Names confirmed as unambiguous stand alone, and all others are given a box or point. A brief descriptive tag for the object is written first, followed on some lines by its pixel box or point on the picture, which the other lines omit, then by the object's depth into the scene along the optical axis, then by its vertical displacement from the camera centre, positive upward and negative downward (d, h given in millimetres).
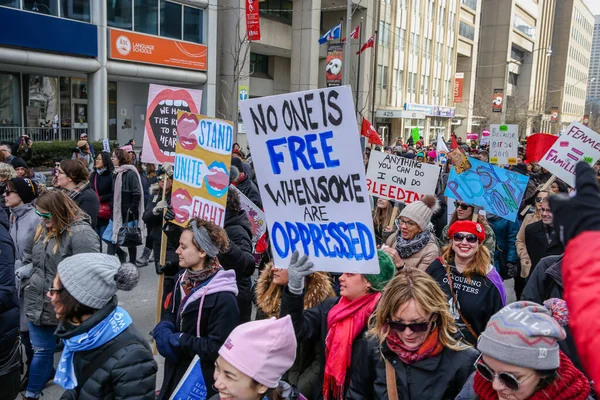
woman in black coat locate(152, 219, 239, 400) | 3199 -1145
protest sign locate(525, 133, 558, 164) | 8909 -40
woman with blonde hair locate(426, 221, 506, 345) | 3764 -1033
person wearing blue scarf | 2543 -1048
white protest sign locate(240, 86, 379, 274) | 2869 -251
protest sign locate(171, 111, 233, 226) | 4602 -367
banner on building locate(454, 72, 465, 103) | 54188 +5543
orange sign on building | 22703 +3497
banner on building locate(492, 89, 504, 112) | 51062 +4047
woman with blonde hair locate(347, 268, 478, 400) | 2484 -991
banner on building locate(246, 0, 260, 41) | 22172 +4538
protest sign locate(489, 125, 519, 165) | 11172 -70
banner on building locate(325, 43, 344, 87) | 22297 +2964
